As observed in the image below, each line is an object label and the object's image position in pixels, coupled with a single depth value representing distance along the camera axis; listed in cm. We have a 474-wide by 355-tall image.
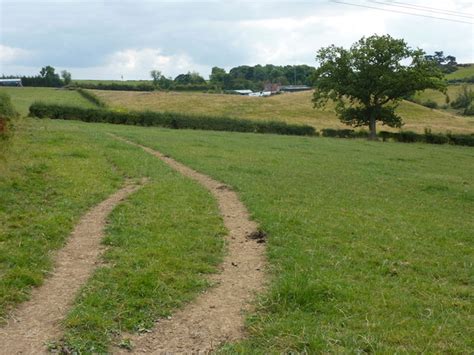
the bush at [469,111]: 10362
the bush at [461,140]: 5650
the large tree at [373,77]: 5309
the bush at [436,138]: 5645
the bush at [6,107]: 3323
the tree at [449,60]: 16412
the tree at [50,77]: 10931
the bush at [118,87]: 10964
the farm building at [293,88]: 13452
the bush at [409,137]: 5666
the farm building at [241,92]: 12938
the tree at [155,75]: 13723
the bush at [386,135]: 5735
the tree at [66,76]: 11981
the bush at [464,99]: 10883
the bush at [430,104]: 11412
